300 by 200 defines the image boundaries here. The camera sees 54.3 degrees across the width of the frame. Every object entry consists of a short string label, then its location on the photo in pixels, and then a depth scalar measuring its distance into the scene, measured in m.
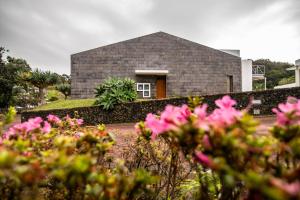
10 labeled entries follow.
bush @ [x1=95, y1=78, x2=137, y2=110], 15.70
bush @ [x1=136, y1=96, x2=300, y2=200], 1.12
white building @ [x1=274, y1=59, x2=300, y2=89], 27.42
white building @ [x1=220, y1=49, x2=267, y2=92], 27.23
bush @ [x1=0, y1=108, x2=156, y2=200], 1.13
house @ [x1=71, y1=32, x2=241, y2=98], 24.11
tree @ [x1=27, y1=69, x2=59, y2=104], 28.70
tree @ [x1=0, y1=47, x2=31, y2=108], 27.44
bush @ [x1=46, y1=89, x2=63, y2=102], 38.77
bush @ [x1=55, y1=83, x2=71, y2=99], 33.73
